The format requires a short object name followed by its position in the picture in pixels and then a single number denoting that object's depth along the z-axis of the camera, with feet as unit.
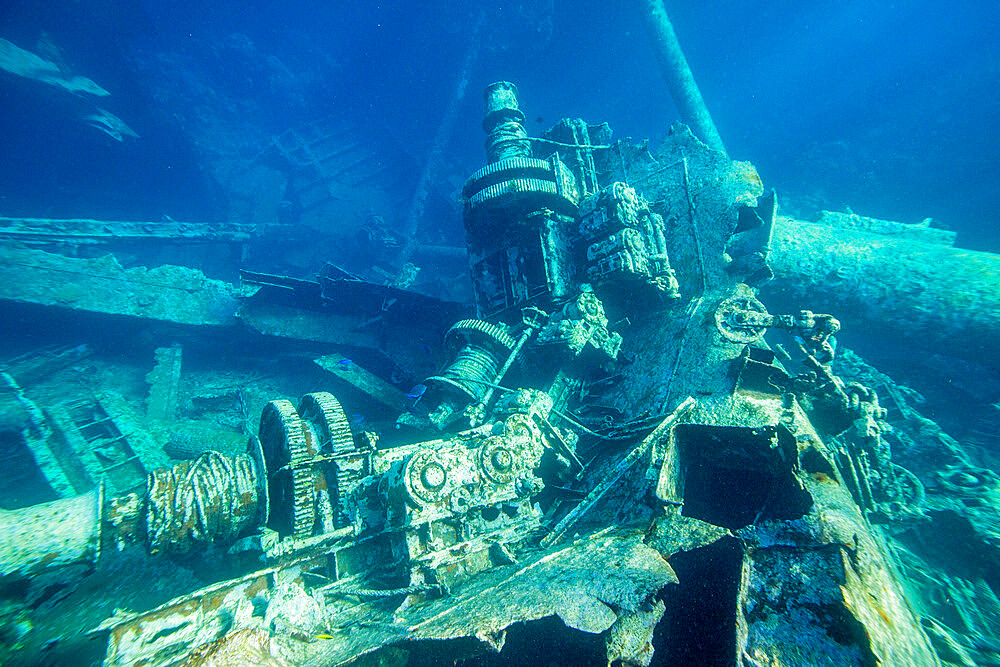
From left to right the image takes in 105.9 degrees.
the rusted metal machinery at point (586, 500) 5.77
